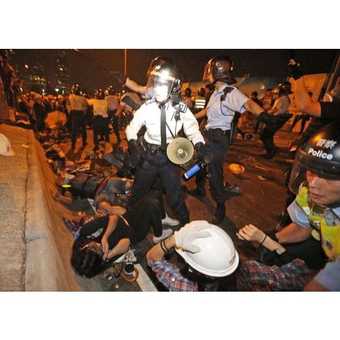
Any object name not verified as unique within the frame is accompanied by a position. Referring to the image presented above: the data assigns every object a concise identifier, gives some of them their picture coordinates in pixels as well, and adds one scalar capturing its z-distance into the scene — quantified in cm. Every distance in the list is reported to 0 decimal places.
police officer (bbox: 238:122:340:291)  139
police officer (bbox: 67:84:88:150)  652
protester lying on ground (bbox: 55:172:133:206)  296
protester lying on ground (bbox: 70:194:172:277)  190
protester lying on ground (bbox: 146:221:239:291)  139
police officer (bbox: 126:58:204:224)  252
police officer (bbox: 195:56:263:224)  275
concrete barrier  161
